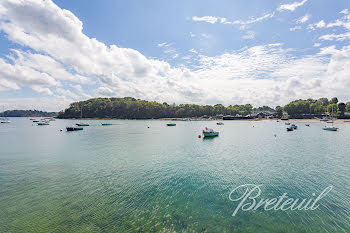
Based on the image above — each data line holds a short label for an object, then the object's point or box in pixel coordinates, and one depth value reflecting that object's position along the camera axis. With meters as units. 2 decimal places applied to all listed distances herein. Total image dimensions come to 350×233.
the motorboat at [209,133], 62.09
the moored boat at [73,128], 82.31
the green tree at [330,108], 177.04
